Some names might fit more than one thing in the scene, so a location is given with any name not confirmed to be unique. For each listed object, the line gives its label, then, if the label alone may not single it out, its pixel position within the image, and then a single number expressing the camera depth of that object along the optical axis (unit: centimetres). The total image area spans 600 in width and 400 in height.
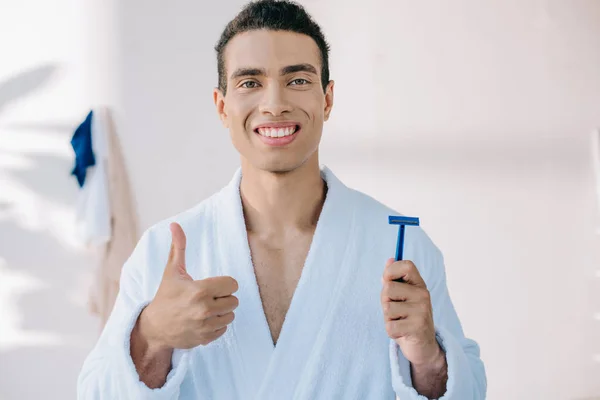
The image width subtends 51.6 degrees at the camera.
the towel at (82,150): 264
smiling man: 101
